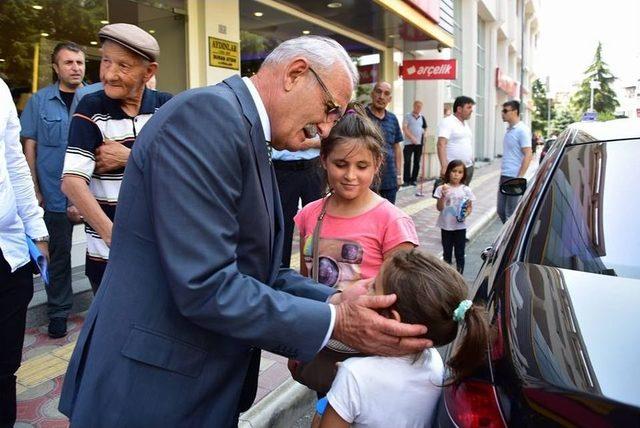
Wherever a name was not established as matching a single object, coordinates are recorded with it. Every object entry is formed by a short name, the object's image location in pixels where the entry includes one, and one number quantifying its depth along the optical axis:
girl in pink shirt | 2.17
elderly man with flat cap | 2.24
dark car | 1.11
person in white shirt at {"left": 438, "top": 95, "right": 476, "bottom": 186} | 6.58
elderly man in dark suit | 1.15
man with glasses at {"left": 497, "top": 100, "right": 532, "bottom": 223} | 6.54
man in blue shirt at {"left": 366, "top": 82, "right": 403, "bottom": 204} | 5.32
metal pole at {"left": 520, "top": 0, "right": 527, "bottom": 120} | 31.27
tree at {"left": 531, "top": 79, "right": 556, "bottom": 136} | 68.25
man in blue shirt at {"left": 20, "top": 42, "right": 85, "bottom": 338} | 3.73
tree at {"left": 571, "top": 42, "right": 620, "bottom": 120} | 72.38
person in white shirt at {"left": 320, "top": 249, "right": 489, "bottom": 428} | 1.42
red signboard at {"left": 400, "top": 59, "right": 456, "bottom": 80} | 12.37
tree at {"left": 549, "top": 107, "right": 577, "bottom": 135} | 71.31
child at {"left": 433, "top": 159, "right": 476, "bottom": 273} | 5.45
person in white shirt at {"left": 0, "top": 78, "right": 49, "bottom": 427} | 2.13
